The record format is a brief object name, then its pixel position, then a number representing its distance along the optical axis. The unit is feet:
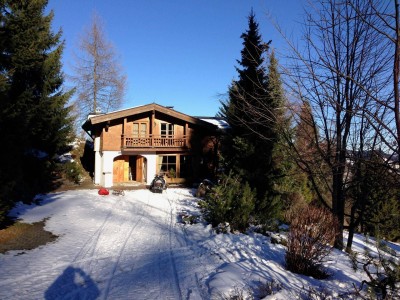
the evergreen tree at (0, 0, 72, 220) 40.09
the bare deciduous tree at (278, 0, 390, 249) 20.94
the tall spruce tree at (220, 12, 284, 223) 49.75
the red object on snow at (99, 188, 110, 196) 59.82
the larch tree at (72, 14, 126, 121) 102.01
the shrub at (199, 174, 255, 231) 35.37
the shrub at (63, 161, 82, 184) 75.77
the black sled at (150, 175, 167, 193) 65.41
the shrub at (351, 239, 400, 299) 12.65
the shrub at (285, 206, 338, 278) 21.97
